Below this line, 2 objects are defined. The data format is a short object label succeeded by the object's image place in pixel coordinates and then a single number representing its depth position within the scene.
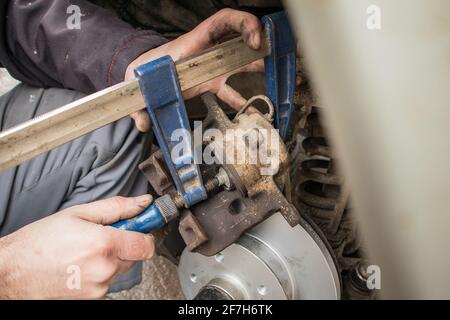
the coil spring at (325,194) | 0.81
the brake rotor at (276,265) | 0.69
